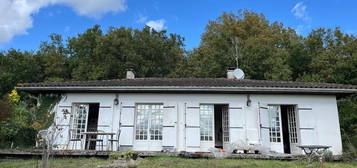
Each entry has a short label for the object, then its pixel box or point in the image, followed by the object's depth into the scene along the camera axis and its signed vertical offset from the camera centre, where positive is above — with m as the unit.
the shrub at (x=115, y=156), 5.19 -0.85
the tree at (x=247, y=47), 17.20 +5.75
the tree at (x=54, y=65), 19.11 +4.43
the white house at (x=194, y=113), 7.76 +0.18
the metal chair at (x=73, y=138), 7.89 -0.70
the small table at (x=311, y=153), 5.73 -0.89
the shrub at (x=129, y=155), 5.14 -0.82
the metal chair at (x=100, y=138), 7.75 -0.68
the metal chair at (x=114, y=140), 7.28 -0.69
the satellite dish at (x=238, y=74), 10.84 +2.07
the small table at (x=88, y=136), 6.98 -0.62
